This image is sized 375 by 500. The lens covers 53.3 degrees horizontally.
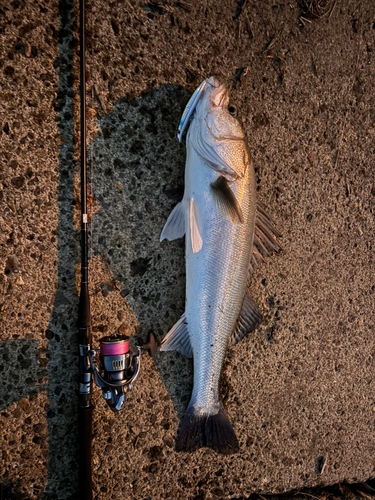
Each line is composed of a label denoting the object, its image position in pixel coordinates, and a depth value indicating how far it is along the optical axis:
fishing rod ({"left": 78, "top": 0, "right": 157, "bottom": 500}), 0.52
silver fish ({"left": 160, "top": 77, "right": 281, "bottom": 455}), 0.59
